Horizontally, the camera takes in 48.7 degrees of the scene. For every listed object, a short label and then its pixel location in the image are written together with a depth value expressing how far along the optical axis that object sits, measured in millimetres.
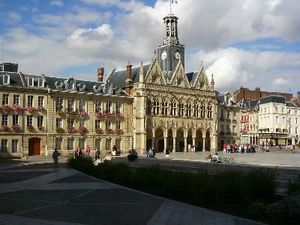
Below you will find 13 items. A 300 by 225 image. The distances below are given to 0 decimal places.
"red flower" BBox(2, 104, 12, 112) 39485
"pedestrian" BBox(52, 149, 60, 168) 26333
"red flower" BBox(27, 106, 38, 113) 41099
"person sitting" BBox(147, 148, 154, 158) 35348
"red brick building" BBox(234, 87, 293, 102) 79835
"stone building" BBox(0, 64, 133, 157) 40213
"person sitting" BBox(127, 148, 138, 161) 30570
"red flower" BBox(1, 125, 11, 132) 39372
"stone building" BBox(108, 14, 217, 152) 49192
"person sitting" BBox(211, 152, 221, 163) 26906
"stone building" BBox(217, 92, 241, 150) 62058
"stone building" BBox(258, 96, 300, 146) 76288
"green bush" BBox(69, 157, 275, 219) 11873
